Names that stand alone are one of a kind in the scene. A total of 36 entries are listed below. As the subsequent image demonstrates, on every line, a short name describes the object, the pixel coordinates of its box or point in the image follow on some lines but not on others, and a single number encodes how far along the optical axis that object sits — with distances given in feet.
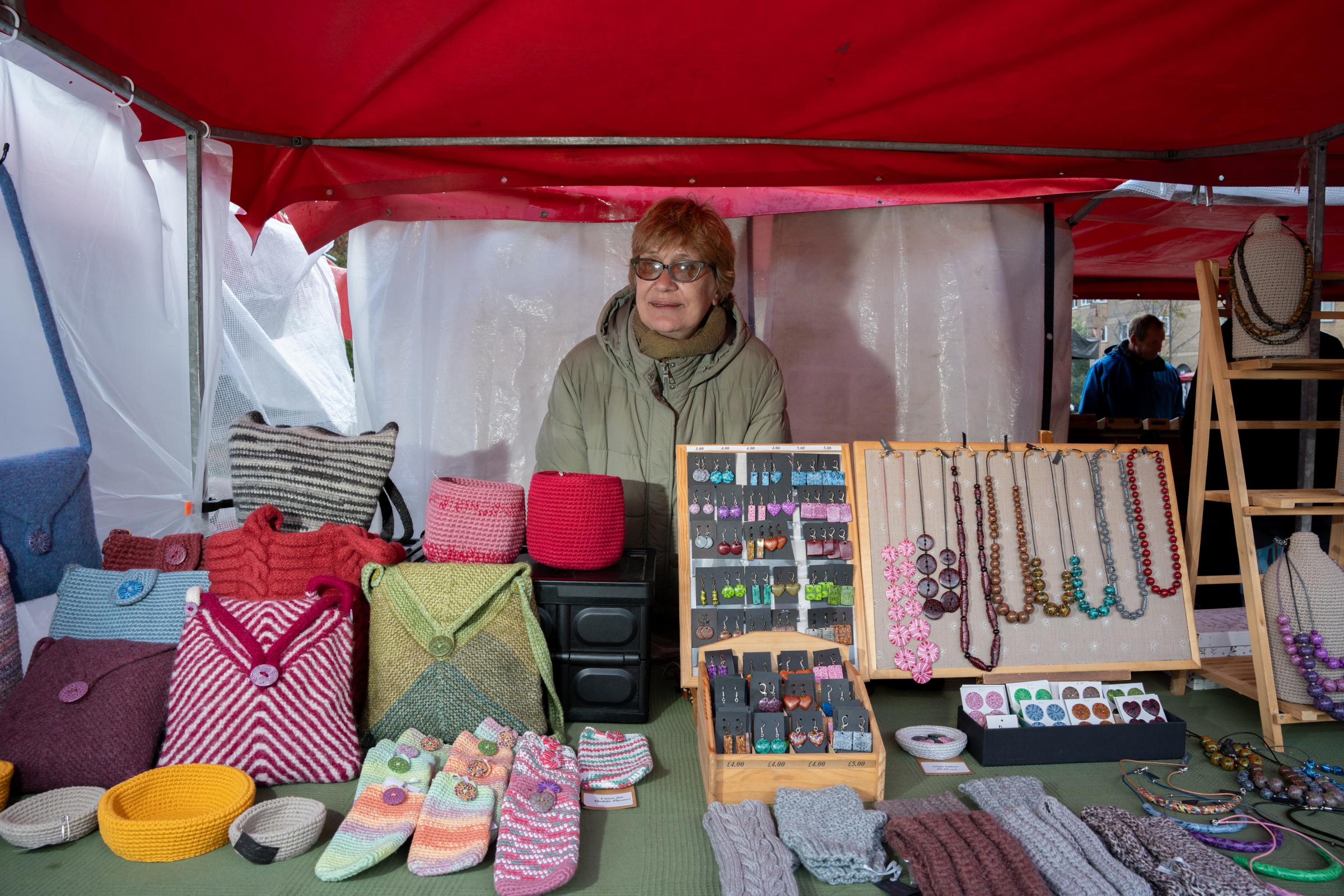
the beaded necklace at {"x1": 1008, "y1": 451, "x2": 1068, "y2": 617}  6.90
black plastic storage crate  6.24
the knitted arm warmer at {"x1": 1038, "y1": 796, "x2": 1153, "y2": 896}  4.35
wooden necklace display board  6.84
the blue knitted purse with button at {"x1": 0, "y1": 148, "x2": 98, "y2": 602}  5.85
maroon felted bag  5.19
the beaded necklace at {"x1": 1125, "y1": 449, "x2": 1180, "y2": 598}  7.11
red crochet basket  6.45
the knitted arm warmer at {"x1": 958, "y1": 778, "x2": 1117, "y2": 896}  4.38
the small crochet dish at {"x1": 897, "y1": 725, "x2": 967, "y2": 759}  6.01
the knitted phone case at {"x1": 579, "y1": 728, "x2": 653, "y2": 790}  5.60
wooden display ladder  6.75
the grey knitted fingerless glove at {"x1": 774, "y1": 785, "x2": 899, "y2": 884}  4.56
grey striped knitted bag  6.54
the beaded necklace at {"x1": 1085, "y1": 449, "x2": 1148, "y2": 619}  7.02
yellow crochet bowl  4.62
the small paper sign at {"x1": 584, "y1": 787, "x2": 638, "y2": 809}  5.38
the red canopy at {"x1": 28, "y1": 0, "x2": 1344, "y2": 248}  6.75
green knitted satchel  5.85
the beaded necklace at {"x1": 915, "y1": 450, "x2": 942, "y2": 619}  6.85
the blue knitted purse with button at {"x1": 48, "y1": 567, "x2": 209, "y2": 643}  5.83
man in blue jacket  19.15
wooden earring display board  6.77
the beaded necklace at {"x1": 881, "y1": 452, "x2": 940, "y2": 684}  6.73
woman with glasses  8.36
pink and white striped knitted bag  5.37
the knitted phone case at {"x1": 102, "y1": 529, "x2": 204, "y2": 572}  6.25
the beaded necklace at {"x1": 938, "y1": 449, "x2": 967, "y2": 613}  6.88
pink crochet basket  6.37
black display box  6.02
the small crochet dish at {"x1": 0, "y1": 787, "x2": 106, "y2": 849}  4.70
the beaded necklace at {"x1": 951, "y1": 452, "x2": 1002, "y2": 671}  6.75
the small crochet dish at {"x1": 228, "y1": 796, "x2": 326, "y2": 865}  4.62
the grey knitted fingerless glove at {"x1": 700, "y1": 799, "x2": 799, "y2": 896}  4.34
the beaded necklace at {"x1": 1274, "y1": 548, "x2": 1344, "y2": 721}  6.55
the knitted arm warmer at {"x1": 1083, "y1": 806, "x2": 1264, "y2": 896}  4.32
